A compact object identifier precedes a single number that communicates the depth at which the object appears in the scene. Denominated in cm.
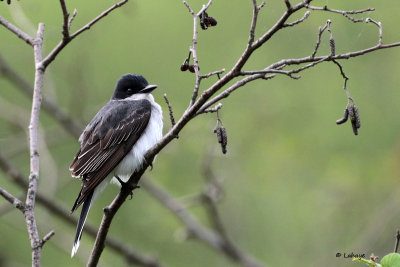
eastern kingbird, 908
